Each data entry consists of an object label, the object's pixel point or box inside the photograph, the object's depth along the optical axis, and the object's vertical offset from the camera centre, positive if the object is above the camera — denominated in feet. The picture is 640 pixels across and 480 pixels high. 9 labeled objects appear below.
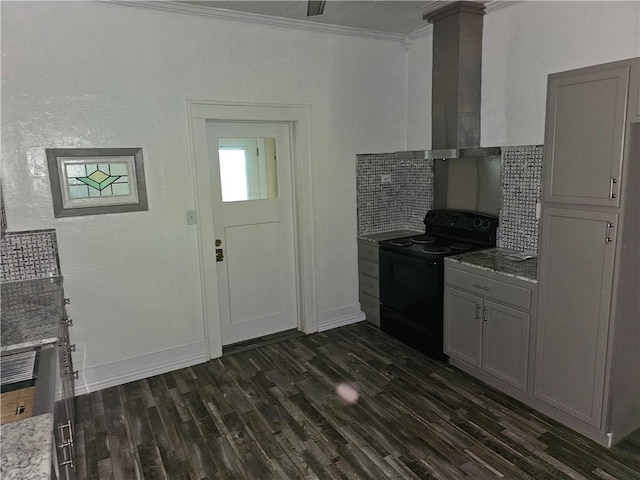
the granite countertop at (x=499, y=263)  9.12 -2.24
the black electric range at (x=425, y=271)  11.24 -2.82
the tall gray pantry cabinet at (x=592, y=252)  7.16 -1.60
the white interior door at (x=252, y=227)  12.17 -1.59
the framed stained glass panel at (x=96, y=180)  9.59 -0.06
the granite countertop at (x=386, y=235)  13.60 -2.15
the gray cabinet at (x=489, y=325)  9.10 -3.63
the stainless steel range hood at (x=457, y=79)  11.00 +2.36
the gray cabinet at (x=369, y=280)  13.60 -3.56
